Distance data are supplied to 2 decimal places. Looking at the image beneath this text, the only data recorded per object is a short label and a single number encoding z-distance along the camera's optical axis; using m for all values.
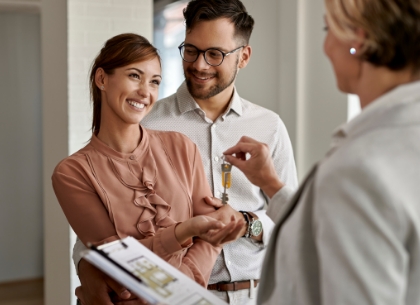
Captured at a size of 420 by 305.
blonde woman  0.95
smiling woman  1.85
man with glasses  2.29
